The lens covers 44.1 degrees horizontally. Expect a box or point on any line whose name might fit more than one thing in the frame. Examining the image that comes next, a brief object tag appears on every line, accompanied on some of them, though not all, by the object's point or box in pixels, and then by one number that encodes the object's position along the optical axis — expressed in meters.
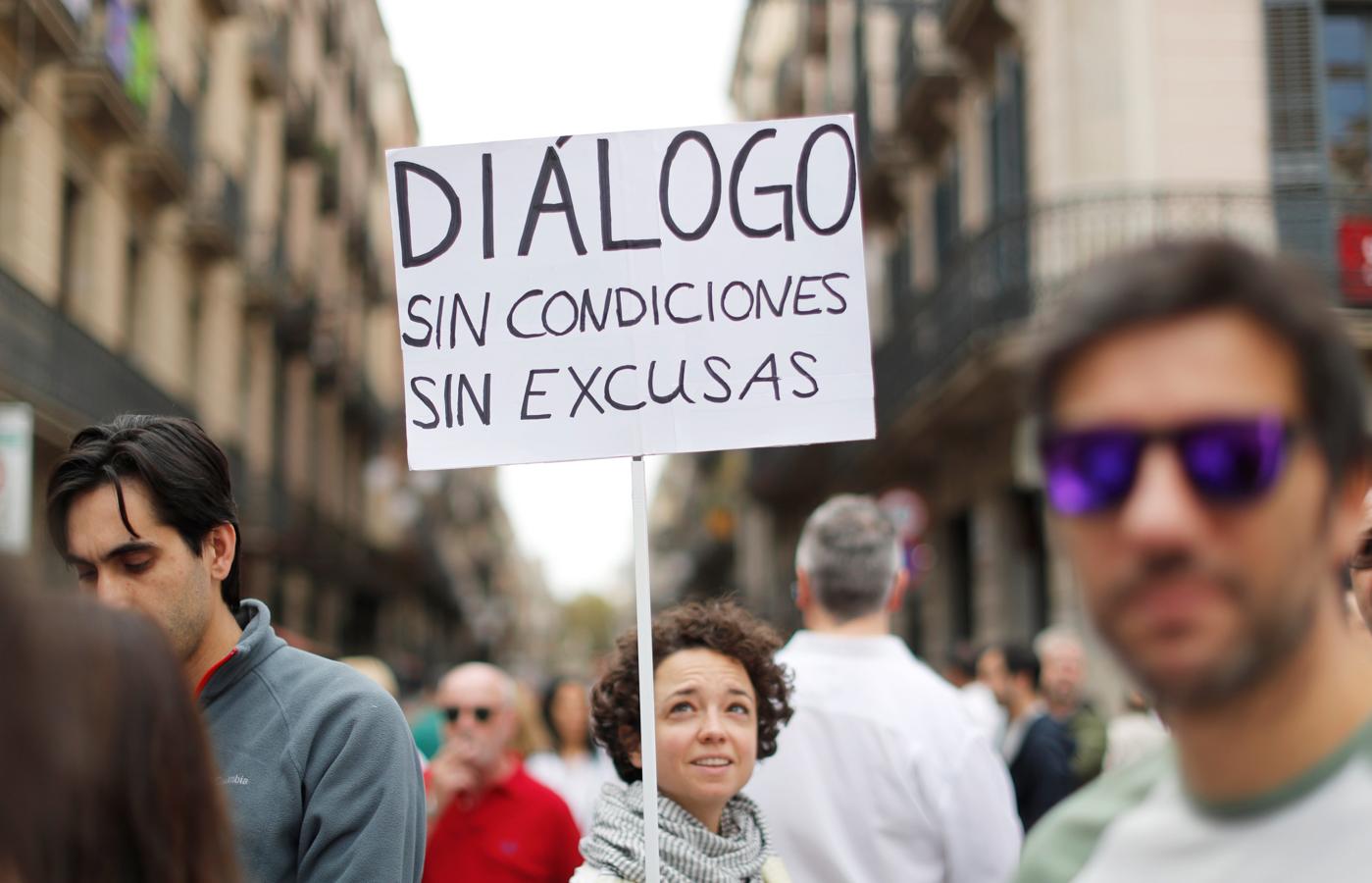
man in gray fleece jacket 3.08
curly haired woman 3.64
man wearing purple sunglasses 1.48
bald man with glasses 5.78
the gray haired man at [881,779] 4.32
